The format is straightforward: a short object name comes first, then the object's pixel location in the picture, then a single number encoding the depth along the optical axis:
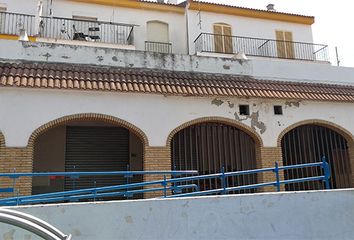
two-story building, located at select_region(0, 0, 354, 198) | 10.05
